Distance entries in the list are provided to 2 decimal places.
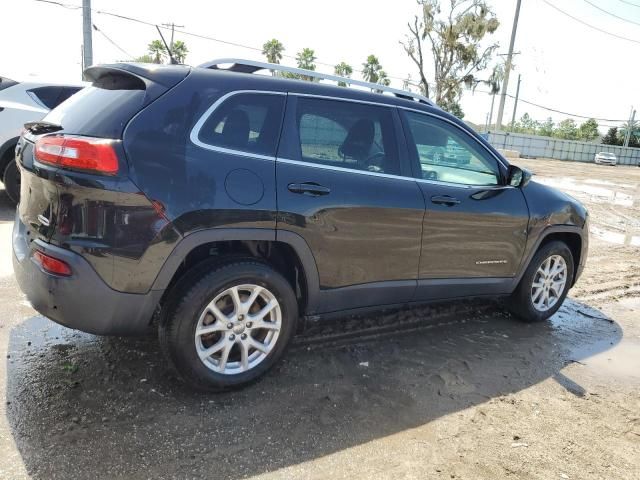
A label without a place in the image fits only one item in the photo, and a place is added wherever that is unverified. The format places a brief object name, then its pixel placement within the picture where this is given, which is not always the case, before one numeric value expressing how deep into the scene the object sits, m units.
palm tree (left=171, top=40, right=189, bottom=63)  42.99
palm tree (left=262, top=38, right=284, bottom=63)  49.56
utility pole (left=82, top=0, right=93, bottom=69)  15.41
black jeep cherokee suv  2.63
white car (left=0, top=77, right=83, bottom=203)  6.79
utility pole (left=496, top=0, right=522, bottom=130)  25.52
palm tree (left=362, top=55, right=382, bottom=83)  45.66
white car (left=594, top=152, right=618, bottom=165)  50.66
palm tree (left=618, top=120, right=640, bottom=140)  65.20
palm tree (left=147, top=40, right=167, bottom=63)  38.83
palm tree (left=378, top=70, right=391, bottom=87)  35.07
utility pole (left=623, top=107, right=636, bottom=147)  62.85
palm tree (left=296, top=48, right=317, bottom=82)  48.69
